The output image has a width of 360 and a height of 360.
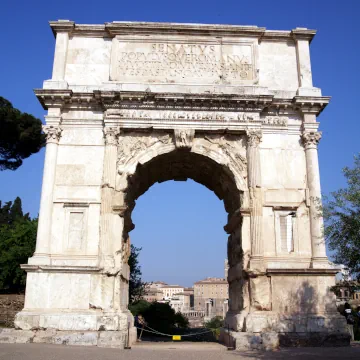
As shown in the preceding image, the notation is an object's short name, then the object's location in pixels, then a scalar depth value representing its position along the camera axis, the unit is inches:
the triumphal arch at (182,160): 457.4
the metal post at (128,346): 438.1
